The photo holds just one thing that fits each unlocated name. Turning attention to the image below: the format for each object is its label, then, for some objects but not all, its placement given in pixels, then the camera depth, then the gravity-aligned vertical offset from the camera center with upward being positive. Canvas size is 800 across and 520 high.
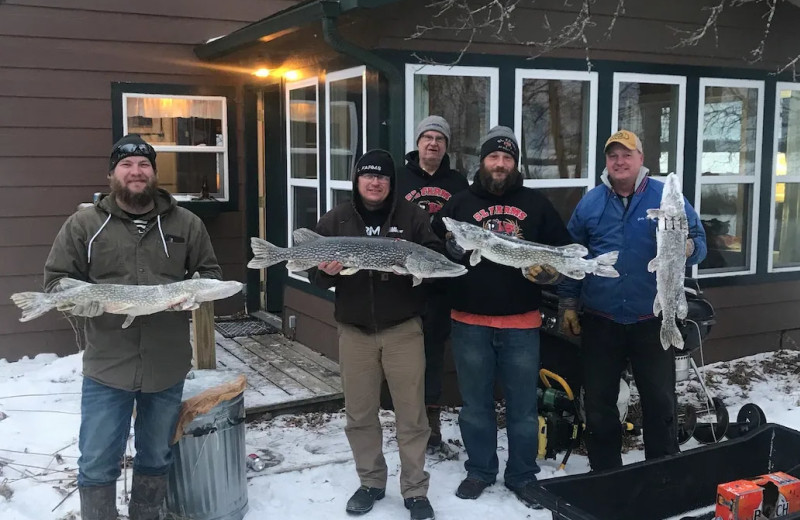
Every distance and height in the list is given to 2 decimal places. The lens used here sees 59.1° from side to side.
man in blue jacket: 3.88 -0.66
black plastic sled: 3.33 -1.48
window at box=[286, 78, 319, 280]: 6.56 +0.33
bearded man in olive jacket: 3.21 -0.62
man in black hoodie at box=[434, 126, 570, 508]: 3.97 -0.74
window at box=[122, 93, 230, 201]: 7.08 +0.53
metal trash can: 3.61 -1.43
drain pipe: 4.80 +0.91
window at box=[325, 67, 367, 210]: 5.70 +0.52
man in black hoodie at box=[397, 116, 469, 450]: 4.62 +0.00
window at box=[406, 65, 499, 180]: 5.50 +0.68
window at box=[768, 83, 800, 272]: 6.98 +0.04
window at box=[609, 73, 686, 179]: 6.28 +0.66
